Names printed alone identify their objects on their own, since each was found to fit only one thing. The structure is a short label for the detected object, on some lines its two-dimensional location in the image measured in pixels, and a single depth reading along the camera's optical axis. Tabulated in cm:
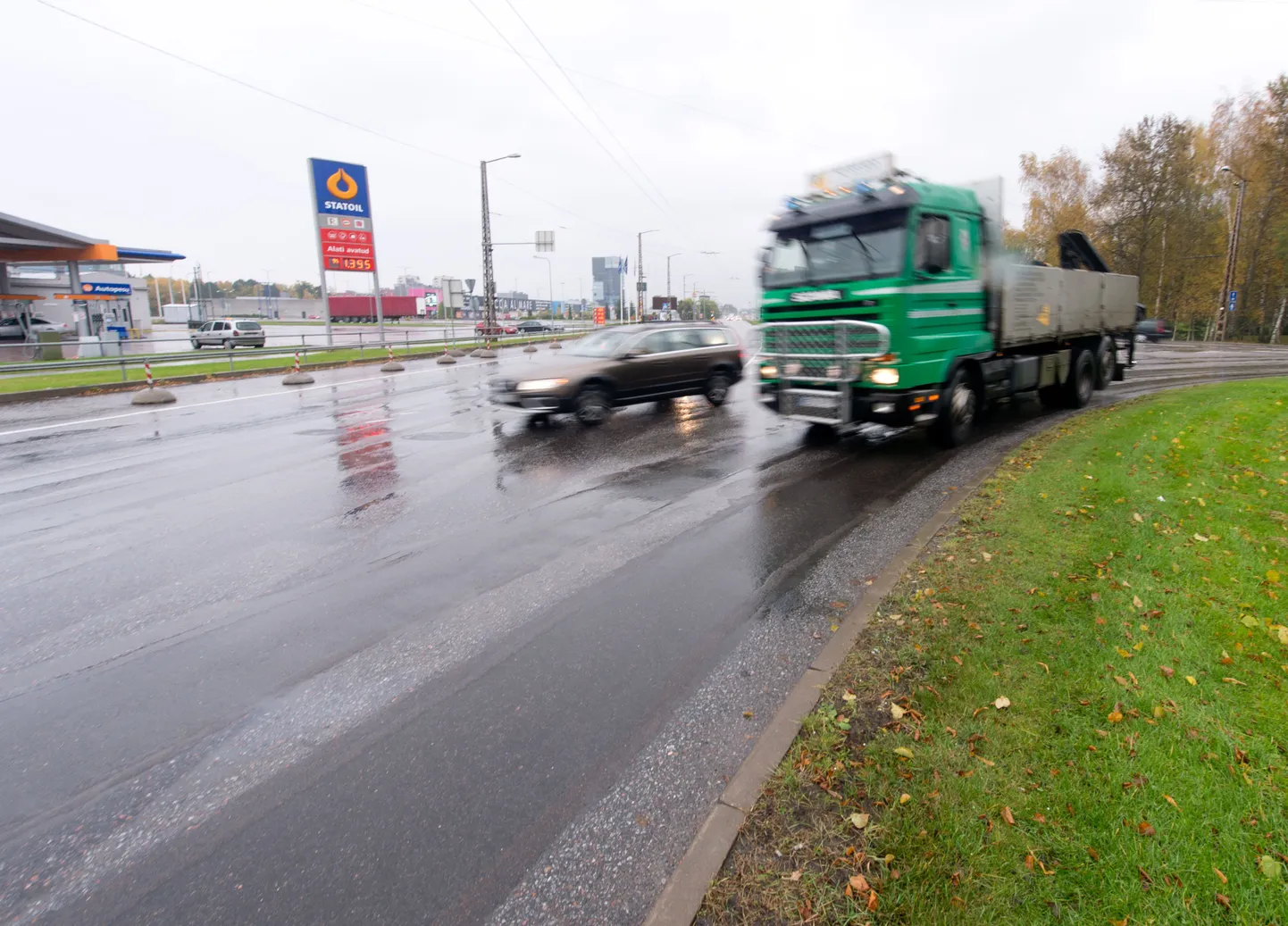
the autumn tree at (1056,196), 4678
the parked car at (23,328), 3384
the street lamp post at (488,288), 3253
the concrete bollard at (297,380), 1959
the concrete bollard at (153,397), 1549
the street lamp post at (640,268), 6058
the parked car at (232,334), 3847
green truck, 817
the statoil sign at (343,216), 2800
